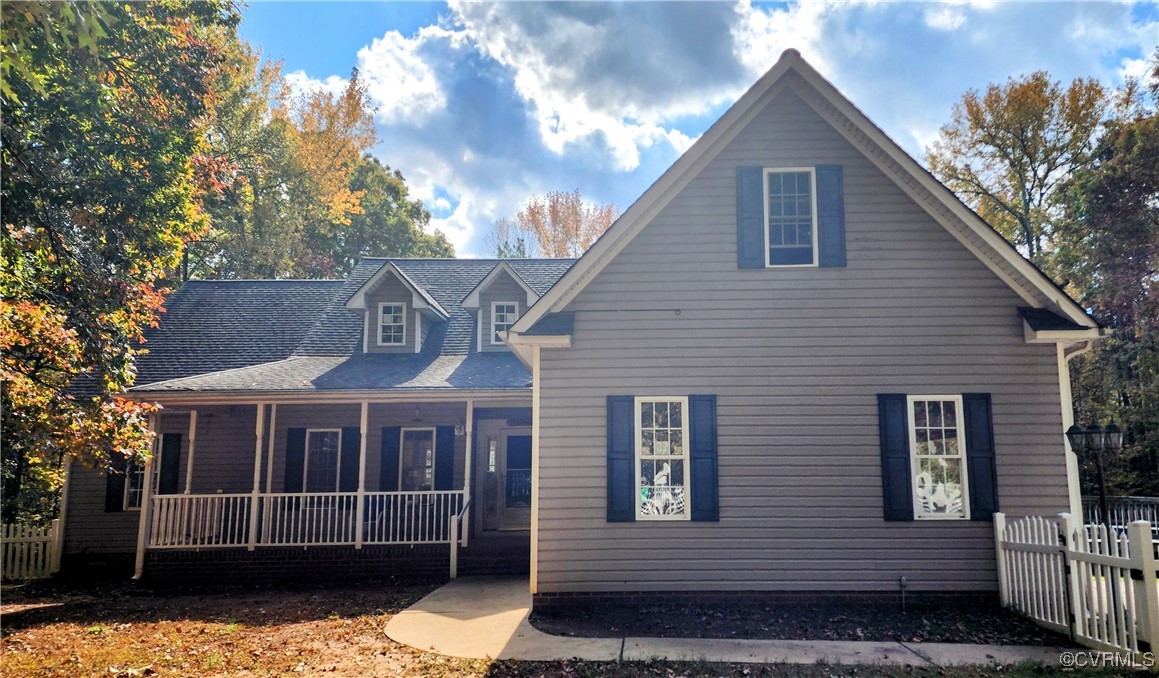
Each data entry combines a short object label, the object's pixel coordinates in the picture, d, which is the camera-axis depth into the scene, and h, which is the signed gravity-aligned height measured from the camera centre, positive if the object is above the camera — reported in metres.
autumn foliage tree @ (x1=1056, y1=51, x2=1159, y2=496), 18.14 +4.45
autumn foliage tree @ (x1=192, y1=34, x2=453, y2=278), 24.73 +10.76
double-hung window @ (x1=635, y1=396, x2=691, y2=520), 8.13 -0.40
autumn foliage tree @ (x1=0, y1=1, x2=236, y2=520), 7.60 +2.97
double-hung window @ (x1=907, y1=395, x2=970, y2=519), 7.97 -0.38
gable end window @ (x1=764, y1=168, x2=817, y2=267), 8.56 +2.85
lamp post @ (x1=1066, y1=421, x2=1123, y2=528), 7.52 -0.14
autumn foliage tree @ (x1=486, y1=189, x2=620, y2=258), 30.80 +10.20
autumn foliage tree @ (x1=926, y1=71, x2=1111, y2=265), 23.25 +10.81
